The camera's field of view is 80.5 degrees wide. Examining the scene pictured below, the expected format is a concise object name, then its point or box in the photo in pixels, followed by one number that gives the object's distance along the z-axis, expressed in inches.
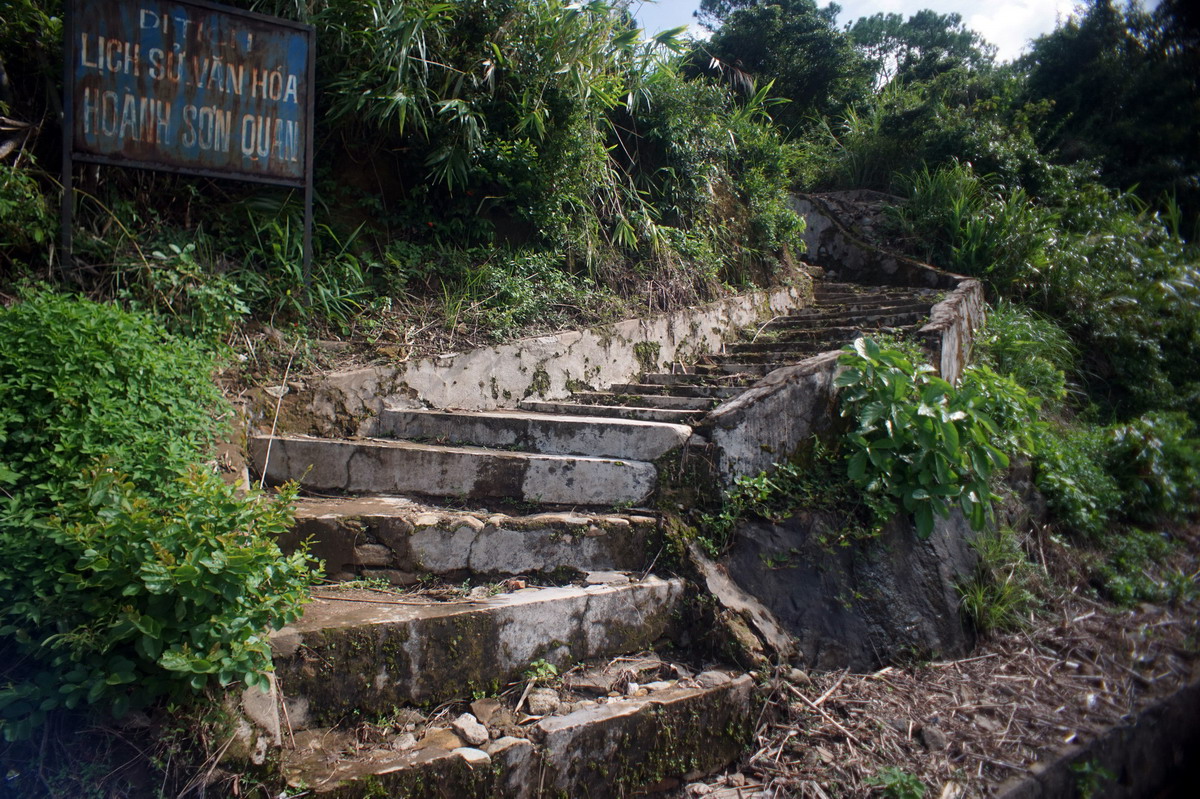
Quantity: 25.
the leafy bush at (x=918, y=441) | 124.4
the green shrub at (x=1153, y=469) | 181.6
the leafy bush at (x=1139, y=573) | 153.3
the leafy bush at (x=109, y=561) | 66.3
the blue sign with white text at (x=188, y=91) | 133.1
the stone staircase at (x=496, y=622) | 83.9
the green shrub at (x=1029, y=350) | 218.8
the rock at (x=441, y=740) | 82.8
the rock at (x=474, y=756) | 79.9
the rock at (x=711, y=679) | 100.7
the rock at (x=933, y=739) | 103.2
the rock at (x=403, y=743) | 83.1
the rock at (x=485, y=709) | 90.4
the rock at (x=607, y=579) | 111.1
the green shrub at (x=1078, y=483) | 166.1
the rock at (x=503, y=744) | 82.0
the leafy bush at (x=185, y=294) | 138.0
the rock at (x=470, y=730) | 84.7
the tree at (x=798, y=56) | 502.0
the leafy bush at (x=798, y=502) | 122.0
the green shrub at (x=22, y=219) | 128.3
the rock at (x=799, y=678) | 108.6
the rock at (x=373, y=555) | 110.4
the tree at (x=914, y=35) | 855.7
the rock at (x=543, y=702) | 92.4
